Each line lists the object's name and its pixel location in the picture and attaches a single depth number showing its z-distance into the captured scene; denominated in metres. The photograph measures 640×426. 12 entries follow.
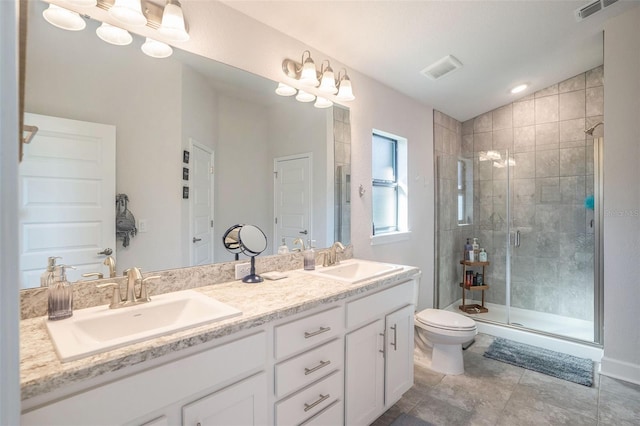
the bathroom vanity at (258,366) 0.78
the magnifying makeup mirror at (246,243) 1.65
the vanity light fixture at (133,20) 1.19
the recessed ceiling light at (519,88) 3.25
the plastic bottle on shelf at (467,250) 3.74
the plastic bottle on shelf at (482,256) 3.71
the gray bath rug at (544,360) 2.36
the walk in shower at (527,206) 3.20
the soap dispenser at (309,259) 1.97
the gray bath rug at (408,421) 1.83
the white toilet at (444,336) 2.29
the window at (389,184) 2.86
